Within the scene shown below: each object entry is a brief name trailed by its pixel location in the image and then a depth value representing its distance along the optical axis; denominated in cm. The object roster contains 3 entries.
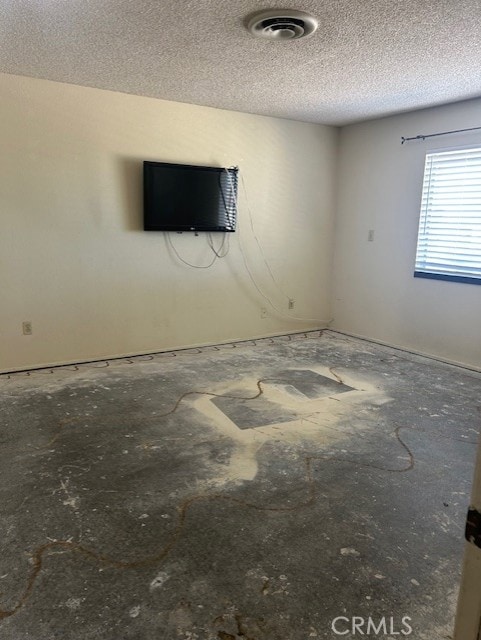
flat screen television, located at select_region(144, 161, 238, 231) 428
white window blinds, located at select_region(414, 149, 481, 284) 414
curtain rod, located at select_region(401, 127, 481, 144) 408
